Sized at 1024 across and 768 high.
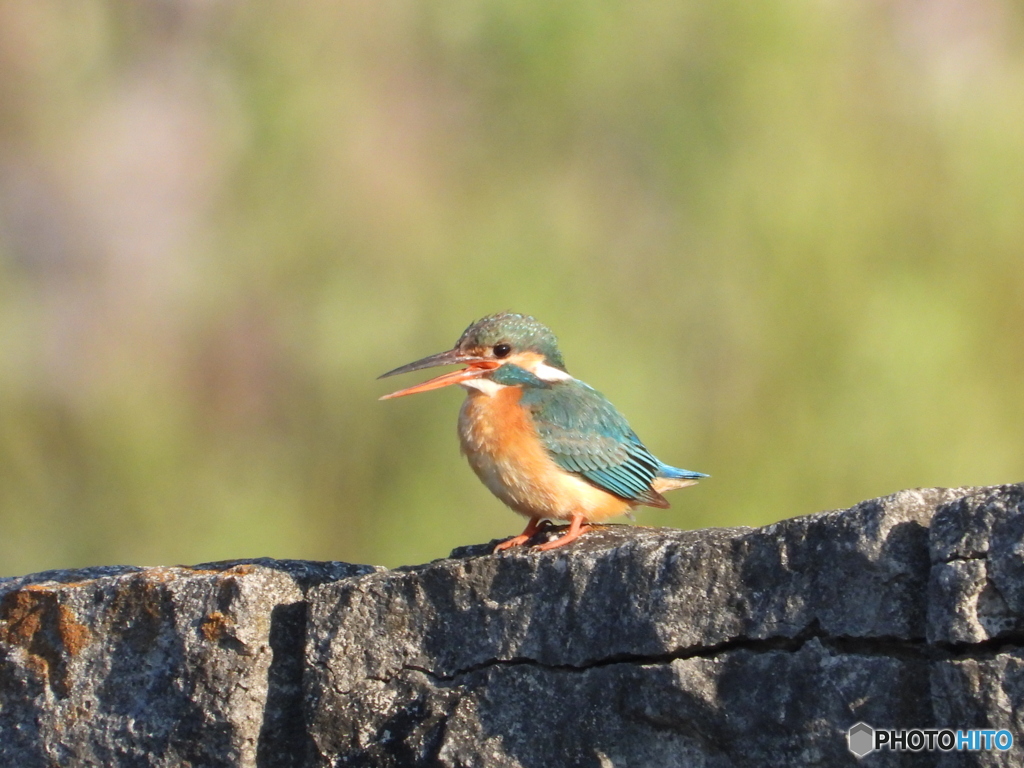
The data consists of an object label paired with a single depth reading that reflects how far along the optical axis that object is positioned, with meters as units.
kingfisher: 7.55
